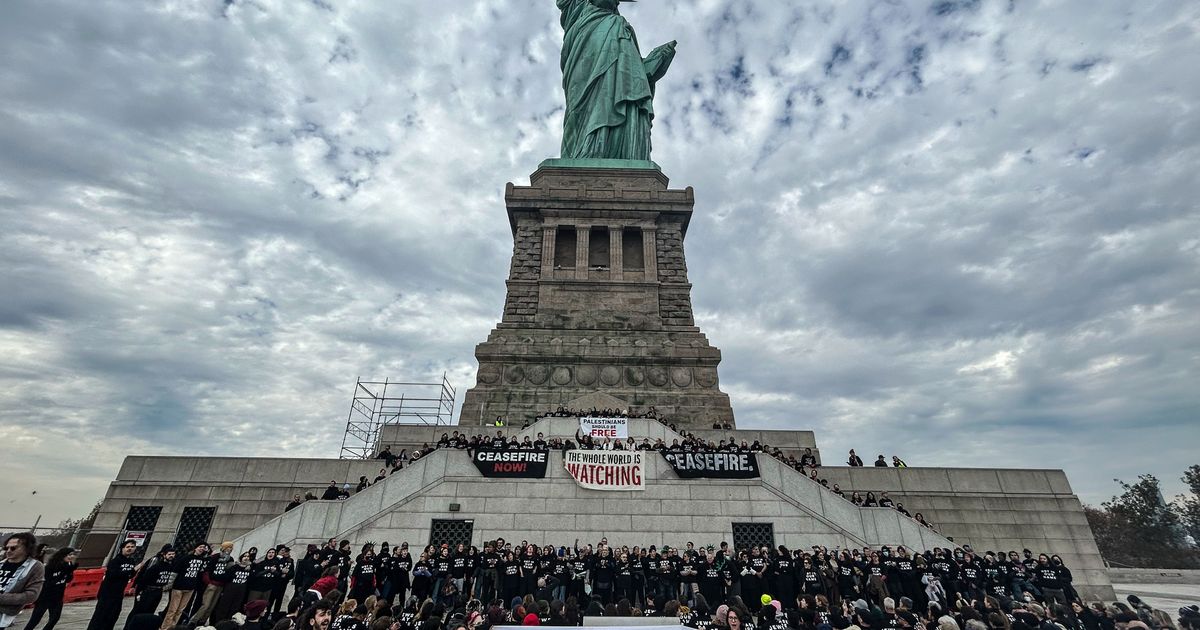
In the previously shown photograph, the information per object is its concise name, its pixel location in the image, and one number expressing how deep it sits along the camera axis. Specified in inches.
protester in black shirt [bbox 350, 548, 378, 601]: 477.7
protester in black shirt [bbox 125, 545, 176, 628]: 369.7
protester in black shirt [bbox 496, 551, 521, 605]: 518.9
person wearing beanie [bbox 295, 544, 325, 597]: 480.1
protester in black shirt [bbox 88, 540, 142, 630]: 376.2
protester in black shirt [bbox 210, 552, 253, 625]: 430.9
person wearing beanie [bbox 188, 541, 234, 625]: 429.1
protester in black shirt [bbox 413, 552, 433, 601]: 490.8
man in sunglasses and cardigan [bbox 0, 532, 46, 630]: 273.6
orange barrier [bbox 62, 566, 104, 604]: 583.8
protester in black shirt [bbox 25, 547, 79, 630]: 354.3
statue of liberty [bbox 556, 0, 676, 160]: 1566.2
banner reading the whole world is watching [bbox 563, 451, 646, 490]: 697.0
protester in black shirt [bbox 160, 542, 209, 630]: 410.3
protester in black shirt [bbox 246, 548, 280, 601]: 452.1
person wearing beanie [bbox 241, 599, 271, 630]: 322.8
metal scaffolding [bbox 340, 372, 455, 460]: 1171.9
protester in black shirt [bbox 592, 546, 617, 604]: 531.2
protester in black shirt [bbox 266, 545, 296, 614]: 456.4
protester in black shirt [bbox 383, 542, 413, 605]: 504.4
